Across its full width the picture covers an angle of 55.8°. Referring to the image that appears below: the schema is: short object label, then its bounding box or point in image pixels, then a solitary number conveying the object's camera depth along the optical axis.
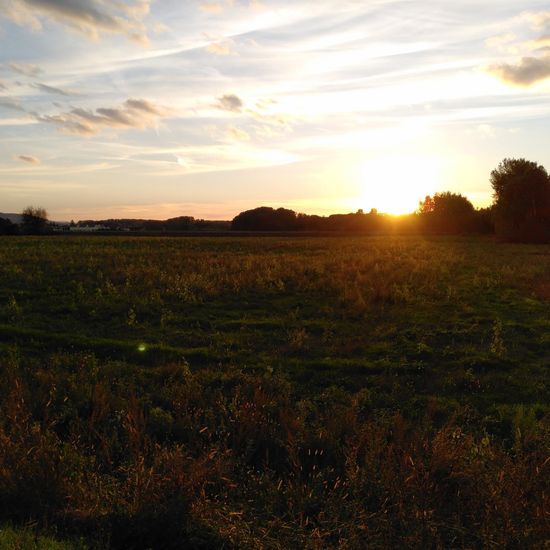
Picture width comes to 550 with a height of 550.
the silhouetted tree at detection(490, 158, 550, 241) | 69.62
